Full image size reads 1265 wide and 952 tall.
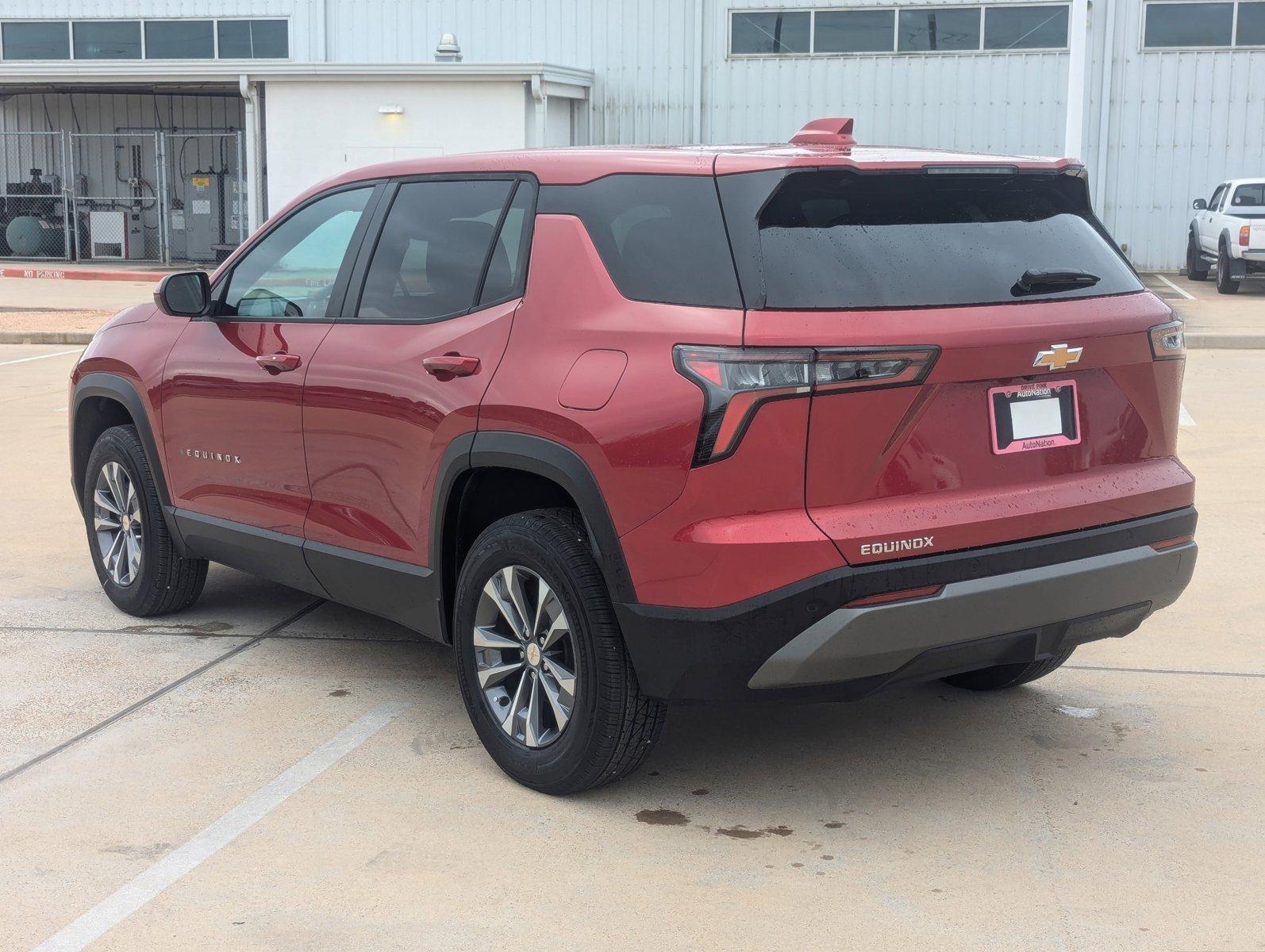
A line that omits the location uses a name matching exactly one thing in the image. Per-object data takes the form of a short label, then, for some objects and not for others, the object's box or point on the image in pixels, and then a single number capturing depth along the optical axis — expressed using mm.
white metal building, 24781
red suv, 3576
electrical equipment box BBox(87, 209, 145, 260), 30859
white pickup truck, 21812
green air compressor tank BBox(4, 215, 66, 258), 30547
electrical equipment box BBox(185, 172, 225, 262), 30078
